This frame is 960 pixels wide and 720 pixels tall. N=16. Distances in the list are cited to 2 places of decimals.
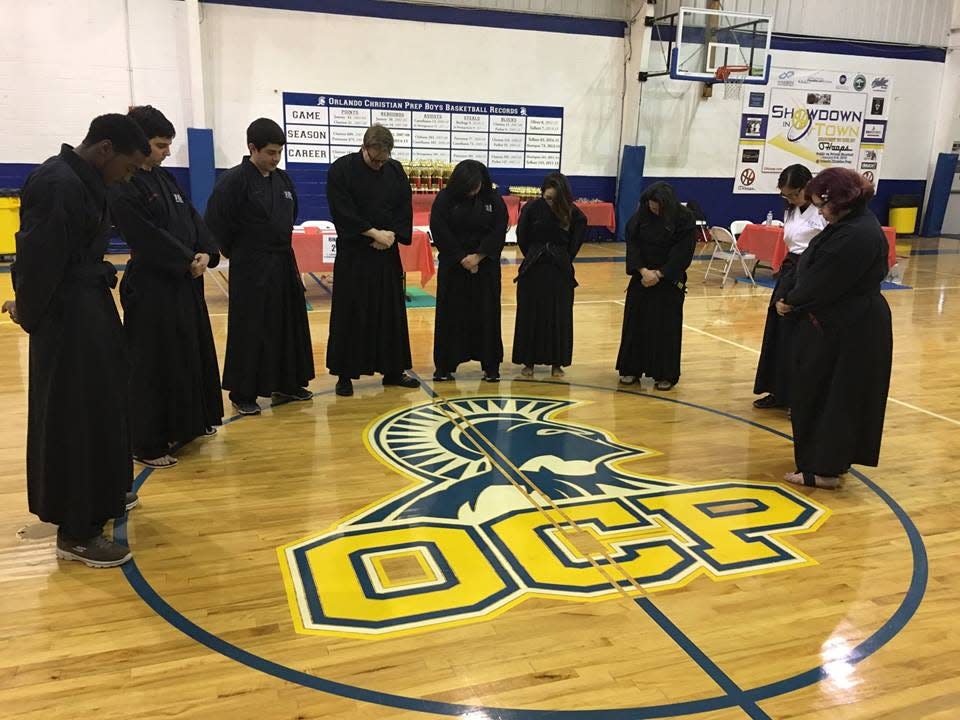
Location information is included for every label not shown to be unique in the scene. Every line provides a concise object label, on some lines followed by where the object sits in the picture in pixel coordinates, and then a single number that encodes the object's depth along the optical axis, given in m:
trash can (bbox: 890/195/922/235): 15.34
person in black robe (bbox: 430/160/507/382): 5.15
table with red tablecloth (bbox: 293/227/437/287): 7.75
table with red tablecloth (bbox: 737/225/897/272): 9.23
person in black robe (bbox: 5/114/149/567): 2.71
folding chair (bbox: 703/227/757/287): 10.09
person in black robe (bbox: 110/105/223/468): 3.67
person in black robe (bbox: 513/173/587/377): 5.32
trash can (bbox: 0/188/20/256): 9.77
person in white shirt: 4.73
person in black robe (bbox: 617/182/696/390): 5.19
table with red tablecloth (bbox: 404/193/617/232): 10.26
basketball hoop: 12.20
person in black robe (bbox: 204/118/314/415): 4.39
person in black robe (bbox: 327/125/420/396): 4.86
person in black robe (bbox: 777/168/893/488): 3.60
